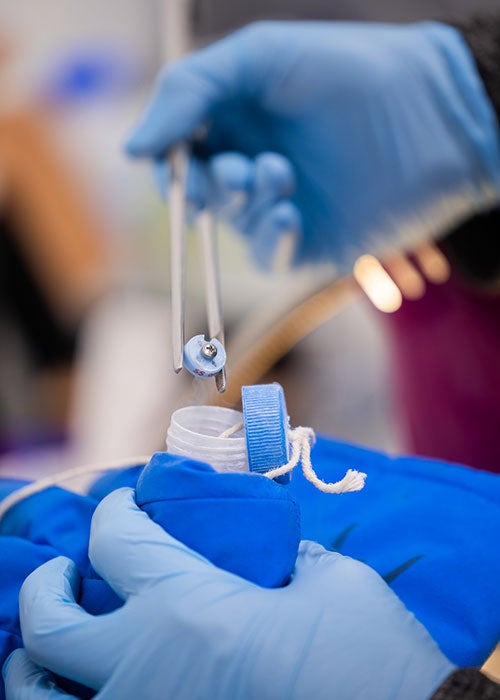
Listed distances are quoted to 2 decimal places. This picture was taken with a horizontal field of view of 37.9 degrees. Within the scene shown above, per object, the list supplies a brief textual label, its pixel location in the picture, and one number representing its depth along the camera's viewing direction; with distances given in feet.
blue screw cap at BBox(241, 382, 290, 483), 1.63
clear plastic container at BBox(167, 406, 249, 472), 1.66
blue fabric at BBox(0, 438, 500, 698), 1.59
